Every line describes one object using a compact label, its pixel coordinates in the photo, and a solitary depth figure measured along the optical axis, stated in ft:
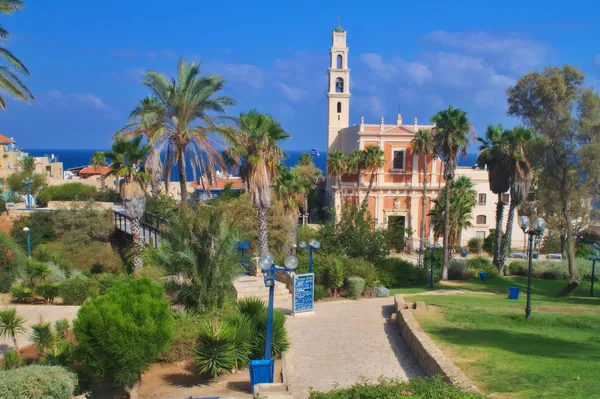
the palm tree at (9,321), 36.42
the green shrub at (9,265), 69.62
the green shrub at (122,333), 30.53
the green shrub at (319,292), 66.33
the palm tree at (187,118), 66.03
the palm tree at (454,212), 117.60
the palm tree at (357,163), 150.00
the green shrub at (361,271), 71.36
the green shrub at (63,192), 159.52
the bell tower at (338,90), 193.77
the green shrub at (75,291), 61.16
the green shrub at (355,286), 68.59
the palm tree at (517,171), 101.50
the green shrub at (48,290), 61.46
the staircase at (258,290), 60.59
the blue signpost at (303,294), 53.57
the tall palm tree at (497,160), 104.01
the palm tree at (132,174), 68.44
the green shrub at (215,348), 35.81
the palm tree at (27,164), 211.86
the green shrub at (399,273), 81.20
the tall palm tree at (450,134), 99.04
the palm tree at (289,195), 97.04
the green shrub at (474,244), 149.59
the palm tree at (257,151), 69.10
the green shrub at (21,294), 60.75
